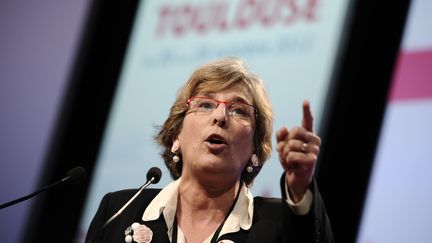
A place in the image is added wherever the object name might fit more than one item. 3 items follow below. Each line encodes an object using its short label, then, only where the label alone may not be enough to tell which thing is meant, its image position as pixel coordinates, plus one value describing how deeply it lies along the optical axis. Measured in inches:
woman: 175.2
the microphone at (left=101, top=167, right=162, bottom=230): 176.7
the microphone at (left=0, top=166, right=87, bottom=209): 175.8
